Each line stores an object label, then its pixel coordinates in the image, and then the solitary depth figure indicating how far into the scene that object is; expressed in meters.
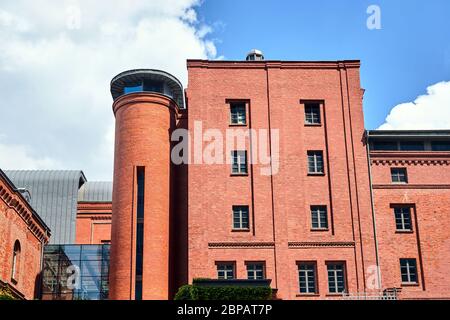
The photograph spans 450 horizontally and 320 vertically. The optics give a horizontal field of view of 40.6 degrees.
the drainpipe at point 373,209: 35.50
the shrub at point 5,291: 32.28
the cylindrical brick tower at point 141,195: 35.72
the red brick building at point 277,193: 35.50
